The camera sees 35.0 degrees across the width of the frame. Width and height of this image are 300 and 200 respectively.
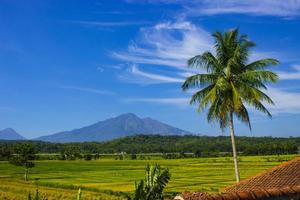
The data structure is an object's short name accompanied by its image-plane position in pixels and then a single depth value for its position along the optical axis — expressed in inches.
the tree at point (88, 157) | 4928.6
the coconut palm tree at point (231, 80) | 959.6
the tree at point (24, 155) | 2768.2
